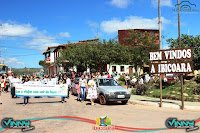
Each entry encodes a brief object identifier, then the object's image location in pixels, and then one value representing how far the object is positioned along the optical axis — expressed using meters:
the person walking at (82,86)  14.12
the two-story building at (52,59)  62.81
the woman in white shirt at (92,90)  12.79
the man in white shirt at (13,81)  16.23
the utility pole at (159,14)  14.55
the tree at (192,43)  36.69
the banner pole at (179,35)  11.16
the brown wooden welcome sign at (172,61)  11.42
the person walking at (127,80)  23.92
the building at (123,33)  58.94
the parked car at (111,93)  12.45
